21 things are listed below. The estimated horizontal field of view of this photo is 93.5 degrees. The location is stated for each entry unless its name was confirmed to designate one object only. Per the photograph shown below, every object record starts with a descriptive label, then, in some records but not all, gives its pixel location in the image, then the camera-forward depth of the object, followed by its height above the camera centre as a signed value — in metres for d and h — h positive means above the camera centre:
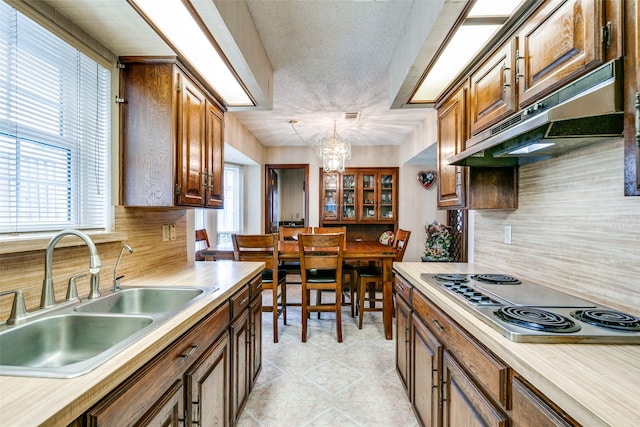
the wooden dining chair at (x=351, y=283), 3.50 -0.85
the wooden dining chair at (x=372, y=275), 3.19 -0.67
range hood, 0.87 +0.31
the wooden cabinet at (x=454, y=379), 0.78 -0.59
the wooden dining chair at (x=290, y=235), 3.43 -0.32
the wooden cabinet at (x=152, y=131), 1.66 +0.45
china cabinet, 5.46 +0.31
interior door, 5.50 +0.19
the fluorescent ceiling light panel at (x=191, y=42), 1.27 +0.88
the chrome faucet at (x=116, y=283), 1.43 -0.34
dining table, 3.02 -0.46
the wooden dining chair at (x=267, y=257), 2.79 -0.43
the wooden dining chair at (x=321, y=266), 2.74 -0.50
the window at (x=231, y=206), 4.88 +0.12
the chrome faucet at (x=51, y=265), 1.11 -0.20
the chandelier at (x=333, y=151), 4.06 +0.84
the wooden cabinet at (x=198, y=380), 0.77 -0.59
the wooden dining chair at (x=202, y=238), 3.61 -0.32
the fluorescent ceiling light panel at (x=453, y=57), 1.44 +0.87
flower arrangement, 4.05 -0.44
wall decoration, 5.23 +0.61
